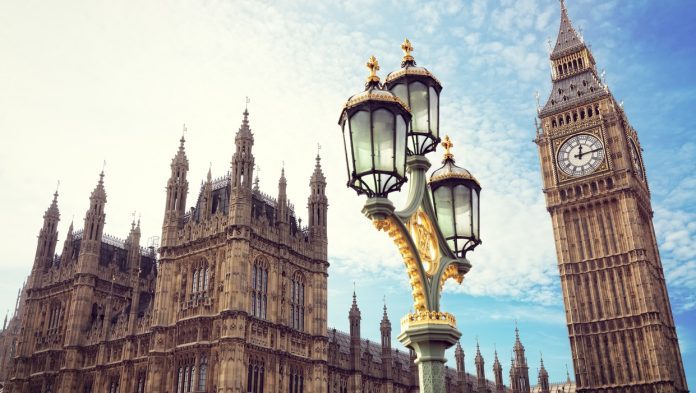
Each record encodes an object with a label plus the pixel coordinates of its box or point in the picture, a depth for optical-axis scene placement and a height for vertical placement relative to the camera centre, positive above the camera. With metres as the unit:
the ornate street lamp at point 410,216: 7.80 +3.23
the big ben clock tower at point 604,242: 62.59 +22.89
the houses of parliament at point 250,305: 37.12 +11.75
